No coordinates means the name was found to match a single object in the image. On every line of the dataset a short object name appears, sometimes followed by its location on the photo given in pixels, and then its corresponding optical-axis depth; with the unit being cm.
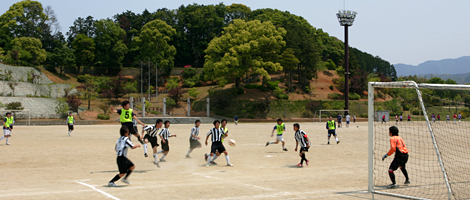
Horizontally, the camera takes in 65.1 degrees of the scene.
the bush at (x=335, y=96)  7456
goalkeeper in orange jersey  995
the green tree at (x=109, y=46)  9162
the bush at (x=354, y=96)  7421
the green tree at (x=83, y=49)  8981
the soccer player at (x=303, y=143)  1383
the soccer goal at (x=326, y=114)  6394
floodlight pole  6600
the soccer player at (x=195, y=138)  1527
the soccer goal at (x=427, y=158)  947
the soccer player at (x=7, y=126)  2086
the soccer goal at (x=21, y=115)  4877
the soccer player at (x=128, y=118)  1427
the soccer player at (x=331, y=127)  2283
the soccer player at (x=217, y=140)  1400
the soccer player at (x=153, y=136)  1395
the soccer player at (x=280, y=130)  1948
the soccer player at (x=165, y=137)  1421
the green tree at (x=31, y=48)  8016
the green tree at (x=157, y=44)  8774
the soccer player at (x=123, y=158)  974
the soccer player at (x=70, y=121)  2828
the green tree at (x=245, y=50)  6512
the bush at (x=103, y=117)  5650
